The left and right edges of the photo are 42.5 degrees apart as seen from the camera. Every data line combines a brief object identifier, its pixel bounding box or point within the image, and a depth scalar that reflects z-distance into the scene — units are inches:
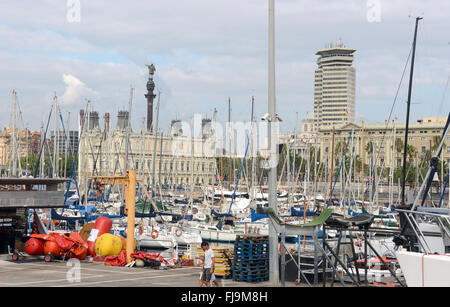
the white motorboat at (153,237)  1582.2
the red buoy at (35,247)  963.3
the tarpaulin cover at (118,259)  914.1
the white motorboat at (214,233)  1789.5
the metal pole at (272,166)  741.9
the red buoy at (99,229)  1062.5
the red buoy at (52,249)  954.7
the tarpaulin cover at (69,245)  956.0
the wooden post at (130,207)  916.0
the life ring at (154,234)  1563.7
